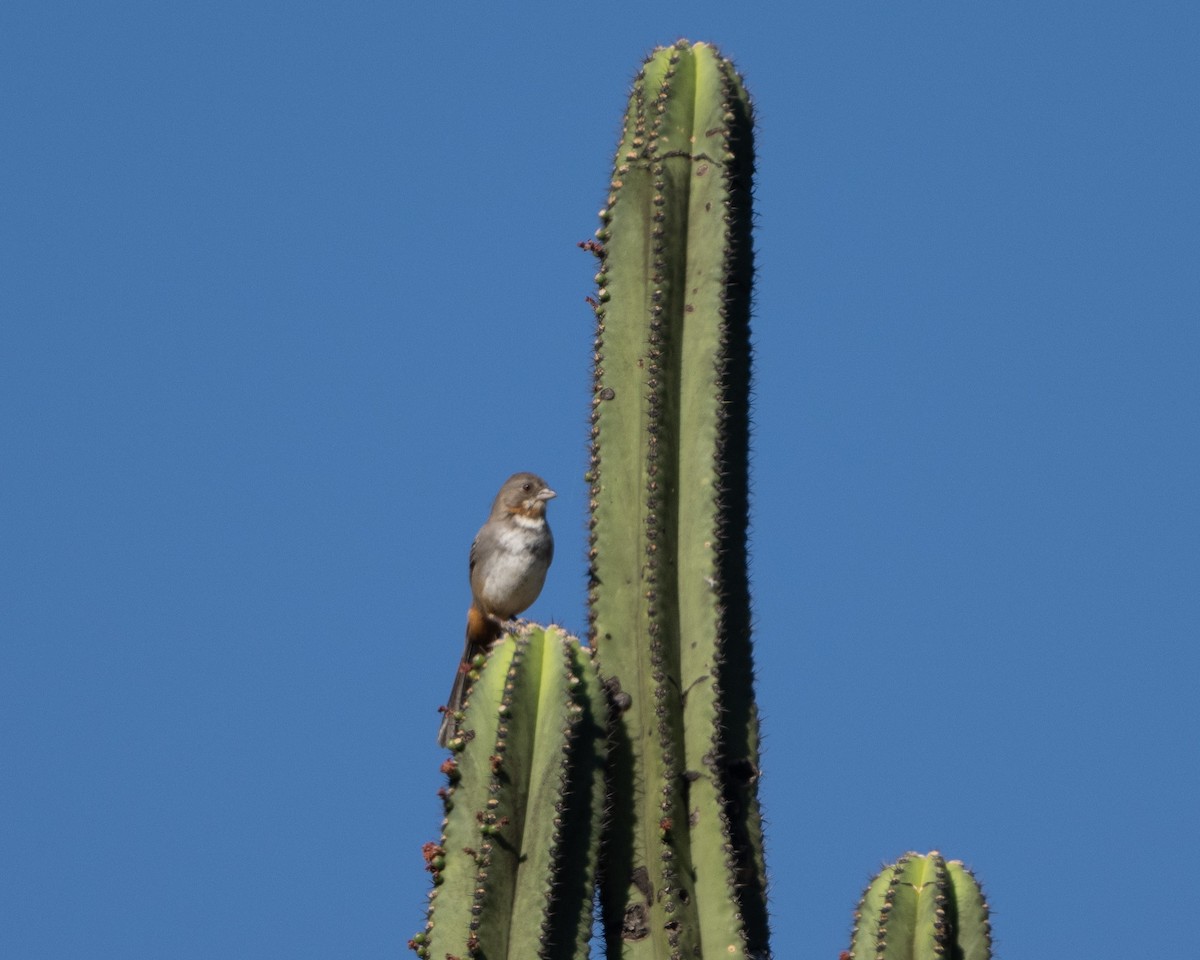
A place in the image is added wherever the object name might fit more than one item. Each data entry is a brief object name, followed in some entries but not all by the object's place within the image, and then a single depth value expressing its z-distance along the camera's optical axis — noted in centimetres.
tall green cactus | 1422
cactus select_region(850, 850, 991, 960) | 1361
